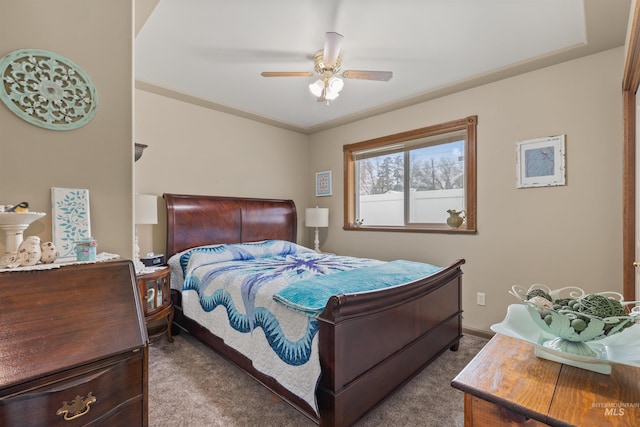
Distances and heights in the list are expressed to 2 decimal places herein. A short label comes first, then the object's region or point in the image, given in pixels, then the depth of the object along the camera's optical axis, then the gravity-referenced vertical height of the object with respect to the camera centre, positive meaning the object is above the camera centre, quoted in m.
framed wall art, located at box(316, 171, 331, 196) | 4.44 +0.45
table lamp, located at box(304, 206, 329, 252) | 4.19 -0.07
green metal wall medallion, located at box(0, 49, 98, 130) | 1.16 +0.52
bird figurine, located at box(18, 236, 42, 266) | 1.07 -0.14
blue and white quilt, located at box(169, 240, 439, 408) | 1.63 -0.60
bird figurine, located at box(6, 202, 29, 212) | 1.10 +0.02
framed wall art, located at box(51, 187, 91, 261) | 1.24 -0.02
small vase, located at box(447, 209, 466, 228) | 3.17 -0.07
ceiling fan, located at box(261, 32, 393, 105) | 2.20 +1.10
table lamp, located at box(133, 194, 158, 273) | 2.71 +0.04
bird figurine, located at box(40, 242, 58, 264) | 1.13 -0.15
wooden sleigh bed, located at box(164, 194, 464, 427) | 1.48 -0.79
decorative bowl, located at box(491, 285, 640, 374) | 0.80 -0.36
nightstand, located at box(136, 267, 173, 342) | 2.43 -0.71
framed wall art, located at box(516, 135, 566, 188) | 2.53 +0.45
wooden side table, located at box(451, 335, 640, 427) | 0.67 -0.46
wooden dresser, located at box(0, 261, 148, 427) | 0.84 -0.43
